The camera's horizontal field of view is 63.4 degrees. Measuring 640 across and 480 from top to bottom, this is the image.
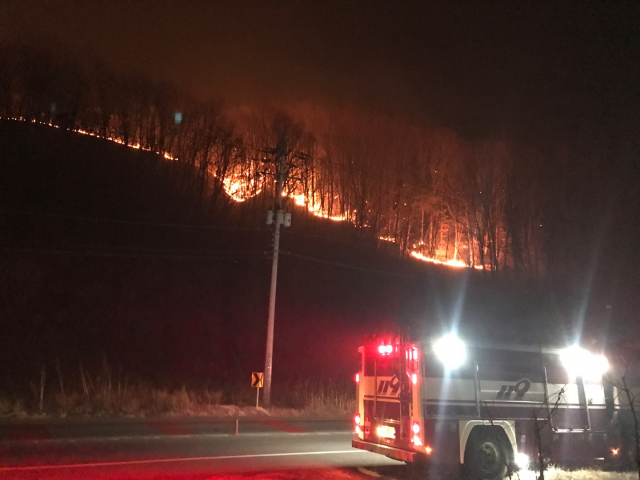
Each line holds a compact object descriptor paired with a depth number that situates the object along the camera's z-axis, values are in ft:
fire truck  25.85
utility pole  66.13
